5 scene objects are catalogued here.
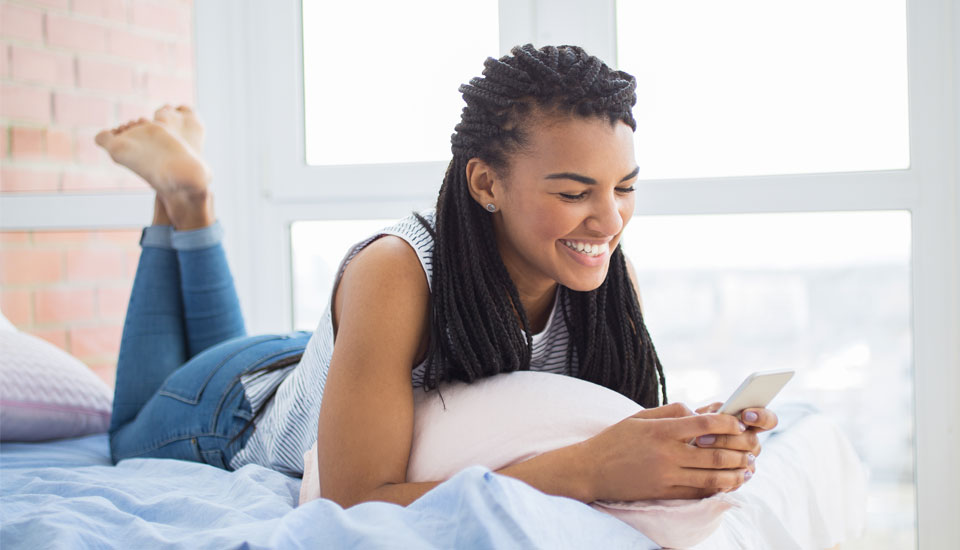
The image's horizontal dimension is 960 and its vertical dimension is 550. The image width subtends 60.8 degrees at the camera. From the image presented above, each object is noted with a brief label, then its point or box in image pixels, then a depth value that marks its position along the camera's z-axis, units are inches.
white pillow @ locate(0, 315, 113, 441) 62.5
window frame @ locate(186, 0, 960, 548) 74.2
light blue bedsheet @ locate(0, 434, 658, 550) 29.7
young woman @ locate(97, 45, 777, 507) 37.2
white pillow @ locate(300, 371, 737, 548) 39.2
